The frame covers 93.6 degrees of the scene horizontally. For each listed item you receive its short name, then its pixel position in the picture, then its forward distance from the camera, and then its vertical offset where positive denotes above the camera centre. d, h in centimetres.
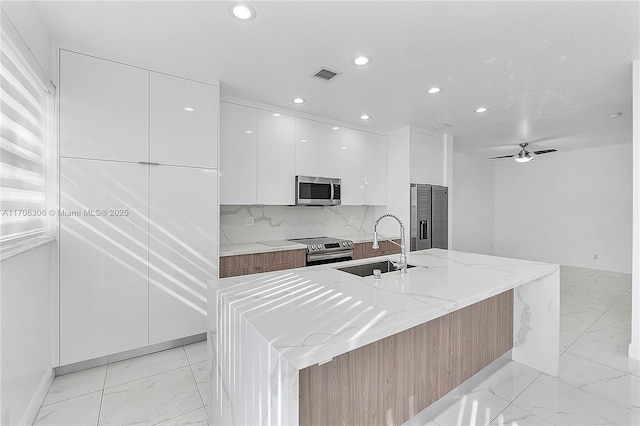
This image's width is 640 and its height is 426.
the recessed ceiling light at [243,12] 181 +124
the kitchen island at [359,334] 99 -52
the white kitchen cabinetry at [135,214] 228 -3
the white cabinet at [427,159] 449 +84
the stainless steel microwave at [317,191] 374 +27
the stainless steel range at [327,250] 358 -47
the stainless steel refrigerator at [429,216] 445 -5
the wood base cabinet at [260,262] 307 -55
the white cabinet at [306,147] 379 +83
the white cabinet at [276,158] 351 +64
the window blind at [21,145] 155 +39
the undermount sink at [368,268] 214 -41
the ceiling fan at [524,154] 524 +104
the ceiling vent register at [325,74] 262 +124
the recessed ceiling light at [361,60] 240 +123
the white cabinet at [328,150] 399 +83
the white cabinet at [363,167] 425 +66
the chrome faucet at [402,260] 193 -32
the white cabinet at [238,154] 326 +64
